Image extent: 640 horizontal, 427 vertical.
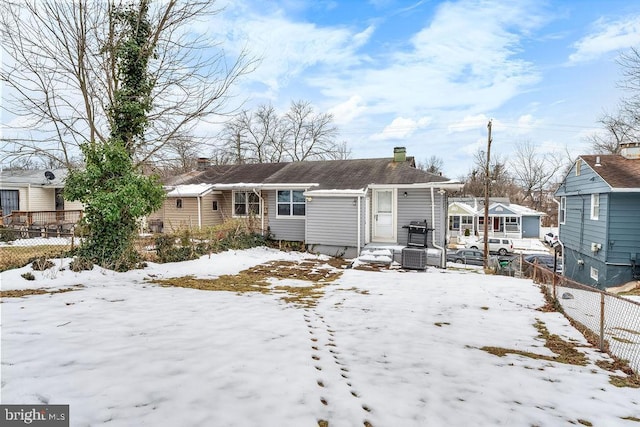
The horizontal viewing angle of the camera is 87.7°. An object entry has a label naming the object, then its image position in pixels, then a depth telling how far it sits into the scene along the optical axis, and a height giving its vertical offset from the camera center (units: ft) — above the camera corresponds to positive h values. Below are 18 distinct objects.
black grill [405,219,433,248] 40.93 -4.04
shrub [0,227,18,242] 41.45 -4.28
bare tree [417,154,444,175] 189.16 +21.90
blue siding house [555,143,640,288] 39.17 -2.31
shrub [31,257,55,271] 22.54 -4.28
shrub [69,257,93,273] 23.43 -4.47
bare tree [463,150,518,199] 143.33 +9.86
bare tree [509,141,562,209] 150.82 +15.29
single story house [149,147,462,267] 42.04 -0.01
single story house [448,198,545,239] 106.01 -6.49
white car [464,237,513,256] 79.20 -10.85
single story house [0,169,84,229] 62.39 +0.94
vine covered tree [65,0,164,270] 25.03 +2.15
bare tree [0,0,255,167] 27.63 +11.51
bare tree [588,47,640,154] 43.27 +16.02
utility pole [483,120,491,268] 56.32 -0.78
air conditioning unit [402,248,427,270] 36.22 -6.28
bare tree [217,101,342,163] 118.93 +23.62
